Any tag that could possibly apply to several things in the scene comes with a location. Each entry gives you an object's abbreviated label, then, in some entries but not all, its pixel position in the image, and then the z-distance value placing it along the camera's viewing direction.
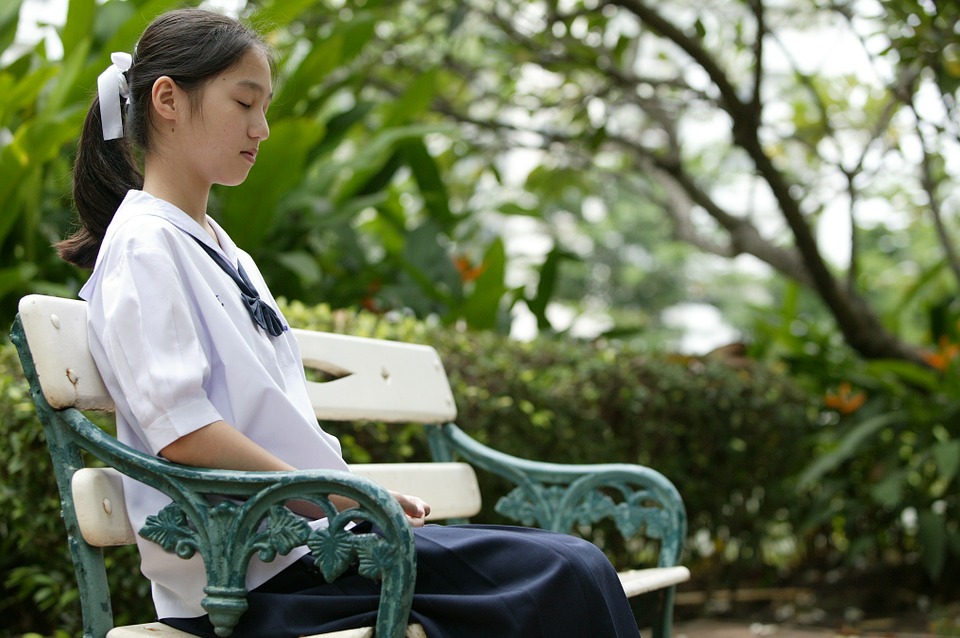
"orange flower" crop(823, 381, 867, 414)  5.06
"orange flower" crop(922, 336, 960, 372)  4.99
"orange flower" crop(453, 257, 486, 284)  5.07
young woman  1.53
